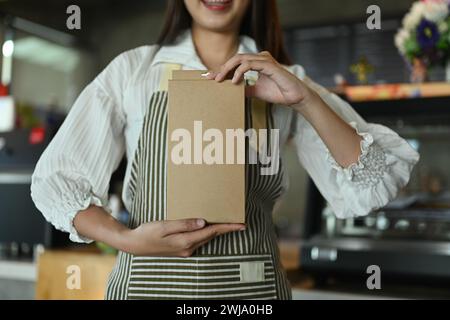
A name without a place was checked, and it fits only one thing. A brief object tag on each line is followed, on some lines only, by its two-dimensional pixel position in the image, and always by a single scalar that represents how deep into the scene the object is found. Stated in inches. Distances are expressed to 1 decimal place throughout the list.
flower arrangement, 53.0
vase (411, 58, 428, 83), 55.9
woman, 28.1
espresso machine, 48.0
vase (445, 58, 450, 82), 55.3
